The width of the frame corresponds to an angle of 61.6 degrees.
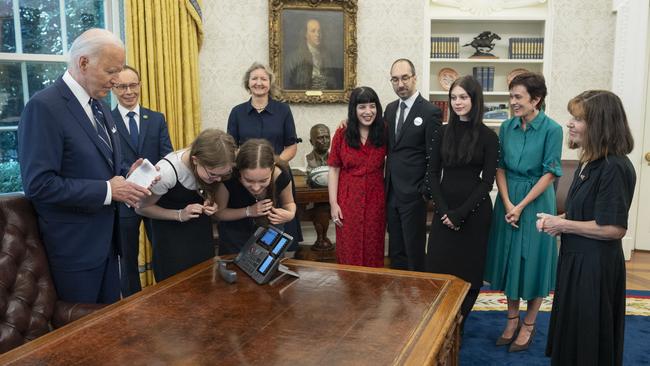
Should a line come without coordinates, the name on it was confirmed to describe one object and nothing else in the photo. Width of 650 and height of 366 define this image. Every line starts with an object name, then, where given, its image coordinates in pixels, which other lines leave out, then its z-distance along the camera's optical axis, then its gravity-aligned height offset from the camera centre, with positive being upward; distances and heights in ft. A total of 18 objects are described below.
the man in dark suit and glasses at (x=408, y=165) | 10.40 -1.04
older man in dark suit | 6.50 -0.73
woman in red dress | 10.59 -1.43
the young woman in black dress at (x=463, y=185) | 9.43 -1.30
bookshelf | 16.57 +2.42
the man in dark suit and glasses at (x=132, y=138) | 10.52 -0.54
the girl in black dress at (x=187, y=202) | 7.34 -1.33
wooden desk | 4.67 -2.09
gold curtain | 13.91 +1.33
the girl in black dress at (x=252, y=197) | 7.68 -1.32
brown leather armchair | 6.28 -2.07
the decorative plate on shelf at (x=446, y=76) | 17.17 +1.08
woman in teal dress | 9.48 -1.61
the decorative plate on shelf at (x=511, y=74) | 16.84 +1.14
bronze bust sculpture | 15.11 -0.98
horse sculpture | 16.72 +2.09
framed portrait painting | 15.97 +1.82
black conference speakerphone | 6.74 -1.81
